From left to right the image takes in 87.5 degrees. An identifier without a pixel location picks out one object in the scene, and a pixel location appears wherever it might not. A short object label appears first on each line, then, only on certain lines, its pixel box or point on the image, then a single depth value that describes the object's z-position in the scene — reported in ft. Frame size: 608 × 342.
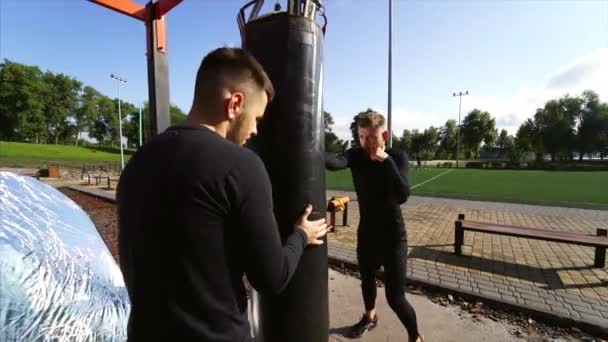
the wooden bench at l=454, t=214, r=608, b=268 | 15.42
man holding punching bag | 3.11
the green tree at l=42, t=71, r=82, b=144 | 226.99
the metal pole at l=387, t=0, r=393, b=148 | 47.03
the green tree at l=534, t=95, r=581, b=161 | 193.98
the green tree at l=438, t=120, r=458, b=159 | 240.73
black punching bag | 5.41
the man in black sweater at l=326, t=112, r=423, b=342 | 8.50
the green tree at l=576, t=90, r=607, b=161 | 188.75
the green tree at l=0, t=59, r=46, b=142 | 200.23
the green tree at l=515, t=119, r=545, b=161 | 199.44
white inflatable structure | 5.32
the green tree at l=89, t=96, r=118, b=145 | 266.77
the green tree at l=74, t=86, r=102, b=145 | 248.52
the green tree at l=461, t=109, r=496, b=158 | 222.69
